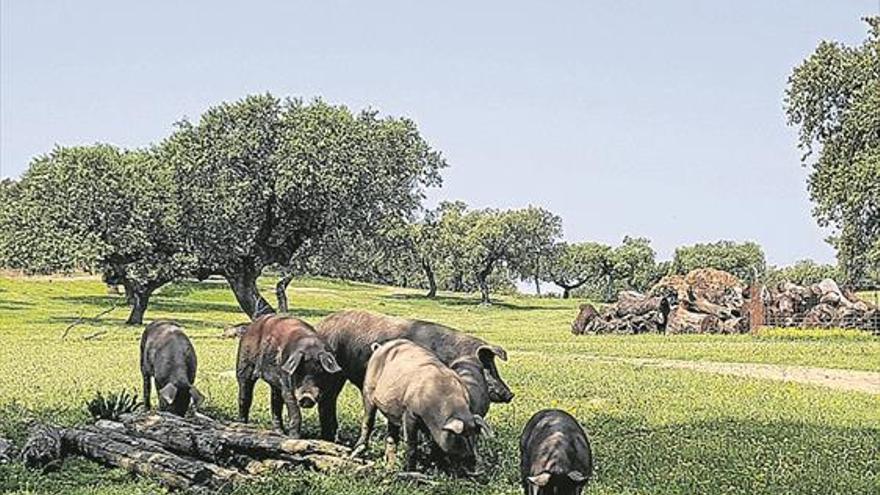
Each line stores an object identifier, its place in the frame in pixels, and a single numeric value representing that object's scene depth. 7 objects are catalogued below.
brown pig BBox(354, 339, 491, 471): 10.94
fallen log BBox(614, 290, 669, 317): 47.28
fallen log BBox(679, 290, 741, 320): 46.03
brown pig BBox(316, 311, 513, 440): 13.59
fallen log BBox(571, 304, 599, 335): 48.41
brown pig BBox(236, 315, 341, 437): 13.37
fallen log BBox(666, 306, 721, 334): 45.19
